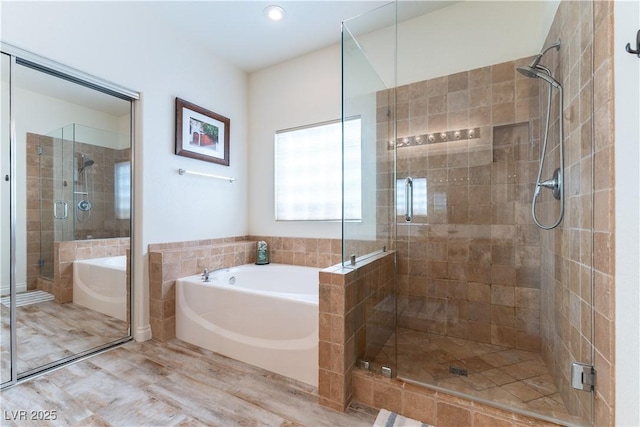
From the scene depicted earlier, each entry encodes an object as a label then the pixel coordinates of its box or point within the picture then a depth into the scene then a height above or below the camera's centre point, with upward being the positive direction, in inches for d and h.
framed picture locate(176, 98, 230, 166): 99.3 +30.1
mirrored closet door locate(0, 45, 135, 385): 65.7 -1.0
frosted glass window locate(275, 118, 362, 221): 109.3 +15.8
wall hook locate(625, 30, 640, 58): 34.1 +20.1
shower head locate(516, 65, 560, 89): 64.9 +34.9
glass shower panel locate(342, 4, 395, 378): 67.2 +11.6
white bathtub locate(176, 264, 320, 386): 65.6 -30.2
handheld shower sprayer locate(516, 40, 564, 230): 60.8 +15.4
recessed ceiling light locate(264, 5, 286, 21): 88.9 +65.0
